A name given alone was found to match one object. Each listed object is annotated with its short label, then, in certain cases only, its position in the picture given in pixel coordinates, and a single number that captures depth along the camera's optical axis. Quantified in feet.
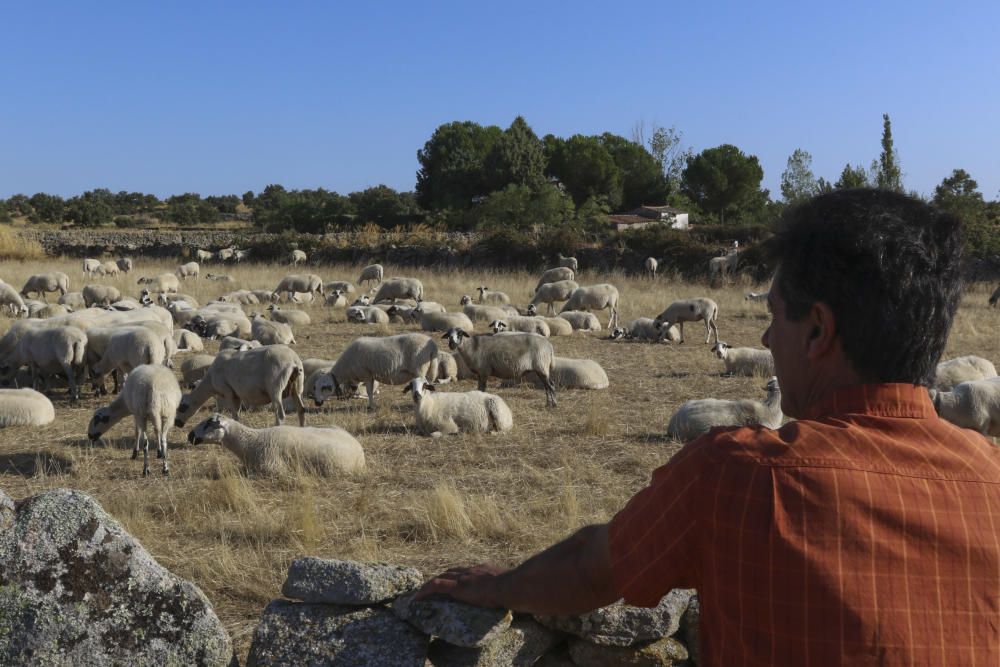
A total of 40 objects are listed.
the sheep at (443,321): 60.29
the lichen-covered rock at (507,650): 11.75
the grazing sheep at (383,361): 39.55
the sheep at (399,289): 78.89
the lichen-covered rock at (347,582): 11.87
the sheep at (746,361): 45.60
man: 5.81
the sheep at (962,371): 37.60
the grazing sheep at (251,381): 34.37
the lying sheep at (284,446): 26.99
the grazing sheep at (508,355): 39.73
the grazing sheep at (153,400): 28.91
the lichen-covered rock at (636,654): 12.82
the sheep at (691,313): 58.54
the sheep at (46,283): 82.53
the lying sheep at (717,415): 31.30
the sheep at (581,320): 65.31
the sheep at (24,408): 34.40
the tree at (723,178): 222.69
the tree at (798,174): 163.22
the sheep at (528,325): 56.54
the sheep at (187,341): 53.31
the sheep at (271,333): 54.95
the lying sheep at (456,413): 32.94
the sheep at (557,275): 88.89
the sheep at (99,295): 74.43
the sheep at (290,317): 64.54
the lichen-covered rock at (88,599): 11.78
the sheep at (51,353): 41.09
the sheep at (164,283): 87.56
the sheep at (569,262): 104.46
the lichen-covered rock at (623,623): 12.53
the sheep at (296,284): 85.35
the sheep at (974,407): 30.17
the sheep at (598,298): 68.54
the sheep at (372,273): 98.63
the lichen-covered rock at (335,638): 11.68
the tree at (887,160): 115.85
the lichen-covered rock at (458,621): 11.12
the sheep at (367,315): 65.57
